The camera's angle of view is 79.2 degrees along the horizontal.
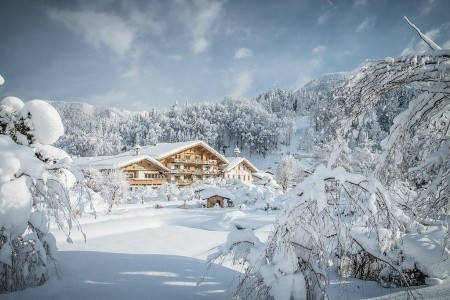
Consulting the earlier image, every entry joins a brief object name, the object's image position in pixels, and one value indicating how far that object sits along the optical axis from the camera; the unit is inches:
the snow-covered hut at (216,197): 1019.9
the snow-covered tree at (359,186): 137.6
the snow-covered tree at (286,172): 1813.6
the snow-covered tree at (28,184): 189.6
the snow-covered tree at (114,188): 904.9
